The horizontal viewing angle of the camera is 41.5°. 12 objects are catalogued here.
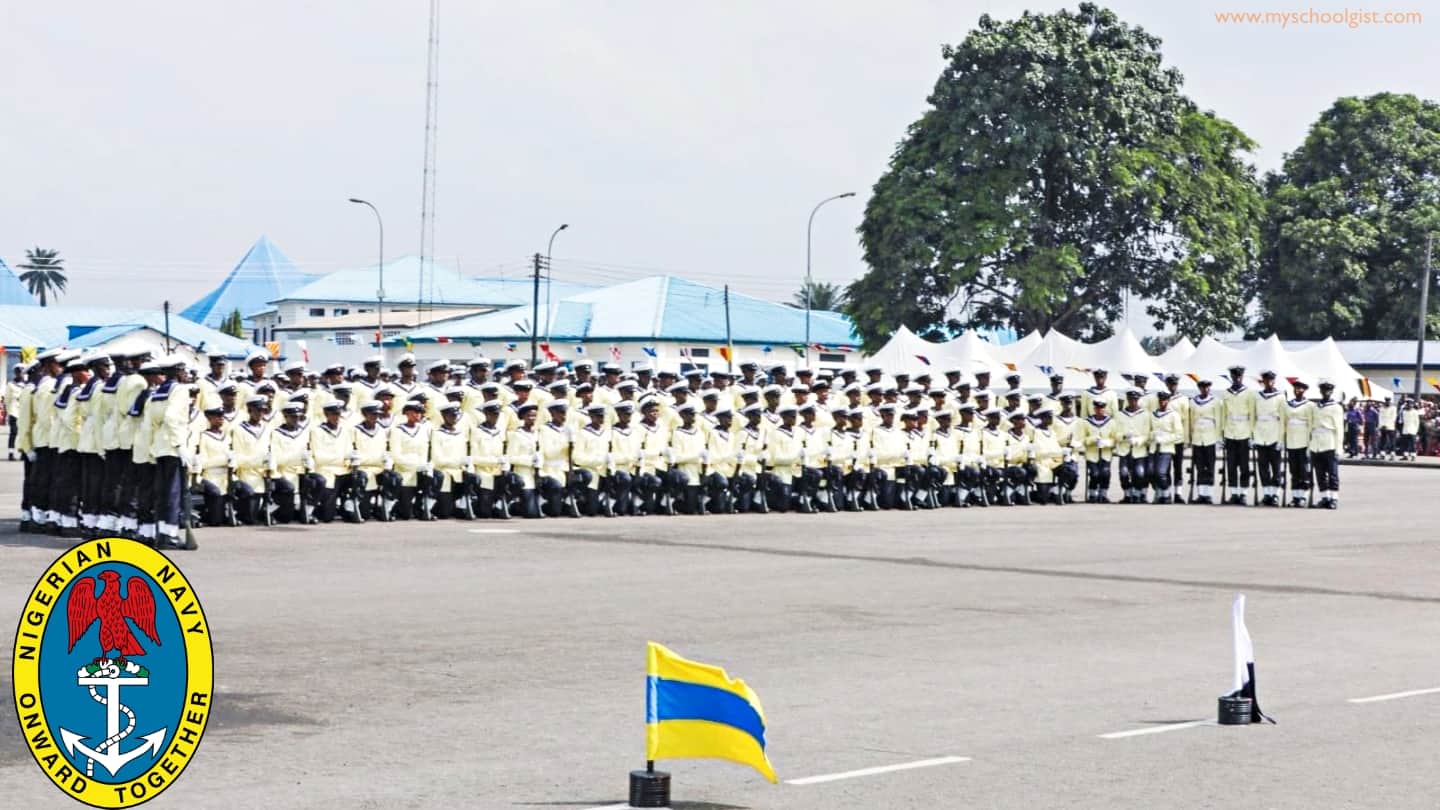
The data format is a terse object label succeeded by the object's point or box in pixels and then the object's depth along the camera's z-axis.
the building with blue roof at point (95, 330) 80.81
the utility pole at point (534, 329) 66.41
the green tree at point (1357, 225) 68.38
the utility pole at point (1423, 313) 58.83
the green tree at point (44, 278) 144.12
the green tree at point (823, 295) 132.75
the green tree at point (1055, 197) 52.94
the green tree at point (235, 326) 117.44
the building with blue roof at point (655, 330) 76.69
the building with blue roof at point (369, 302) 106.15
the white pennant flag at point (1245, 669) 9.18
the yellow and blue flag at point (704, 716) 7.32
